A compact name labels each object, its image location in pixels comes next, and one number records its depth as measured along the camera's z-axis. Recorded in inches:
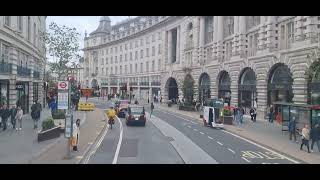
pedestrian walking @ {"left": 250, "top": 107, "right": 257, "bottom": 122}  1013.1
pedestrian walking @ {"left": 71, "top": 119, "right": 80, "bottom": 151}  479.3
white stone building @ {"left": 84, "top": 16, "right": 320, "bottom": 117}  951.9
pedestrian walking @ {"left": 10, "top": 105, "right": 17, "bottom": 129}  671.1
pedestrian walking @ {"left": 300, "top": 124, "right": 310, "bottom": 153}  536.4
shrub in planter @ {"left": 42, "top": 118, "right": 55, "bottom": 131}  581.1
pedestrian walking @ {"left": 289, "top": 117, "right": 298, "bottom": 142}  640.5
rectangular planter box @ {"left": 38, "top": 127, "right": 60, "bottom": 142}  545.9
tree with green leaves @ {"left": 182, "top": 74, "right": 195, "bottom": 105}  1518.6
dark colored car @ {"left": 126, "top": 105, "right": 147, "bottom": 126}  845.6
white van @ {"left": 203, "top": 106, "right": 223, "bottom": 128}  849.3
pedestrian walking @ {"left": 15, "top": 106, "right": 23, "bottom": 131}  661.5
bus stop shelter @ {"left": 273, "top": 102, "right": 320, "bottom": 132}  632.7
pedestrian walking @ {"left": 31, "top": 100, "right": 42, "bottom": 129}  685.1
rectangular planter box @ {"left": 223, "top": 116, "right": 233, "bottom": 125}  948.2
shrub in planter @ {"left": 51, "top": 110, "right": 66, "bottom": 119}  790.3
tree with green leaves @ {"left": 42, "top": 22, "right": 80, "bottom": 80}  936.4
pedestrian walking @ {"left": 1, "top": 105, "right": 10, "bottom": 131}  644.9
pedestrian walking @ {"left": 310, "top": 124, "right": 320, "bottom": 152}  539.8
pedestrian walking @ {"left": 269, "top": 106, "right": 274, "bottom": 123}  985.1
